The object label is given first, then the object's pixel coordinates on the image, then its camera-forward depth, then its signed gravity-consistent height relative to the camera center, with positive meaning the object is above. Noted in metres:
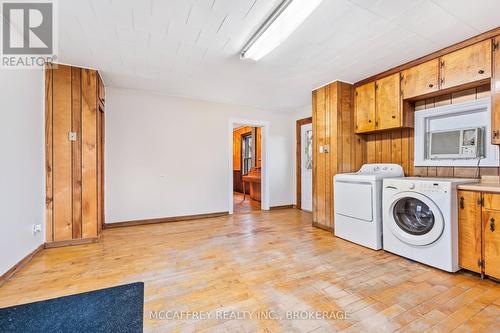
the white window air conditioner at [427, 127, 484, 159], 2.55 +0.25
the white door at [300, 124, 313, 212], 5.16 -0.01
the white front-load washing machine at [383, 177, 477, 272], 2.22 -0.60
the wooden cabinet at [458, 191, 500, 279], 2.01 -0.63
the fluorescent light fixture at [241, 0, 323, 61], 1.77 +1.25
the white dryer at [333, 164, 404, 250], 2.85 -0.53
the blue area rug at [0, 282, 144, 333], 1.47 -1.04
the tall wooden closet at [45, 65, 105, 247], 2.88 +0.16
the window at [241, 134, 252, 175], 8.23 +0.47
